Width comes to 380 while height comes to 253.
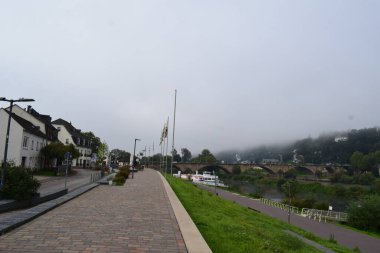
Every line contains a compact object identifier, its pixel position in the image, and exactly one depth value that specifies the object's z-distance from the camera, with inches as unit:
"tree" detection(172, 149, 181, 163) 7255.9
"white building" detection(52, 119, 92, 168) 3203.7
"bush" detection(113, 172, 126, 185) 1274.7
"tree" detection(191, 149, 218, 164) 6344.5
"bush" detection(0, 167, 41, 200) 567.2
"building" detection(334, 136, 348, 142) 7425.7
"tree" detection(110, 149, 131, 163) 5273.1
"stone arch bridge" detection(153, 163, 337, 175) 5201.8
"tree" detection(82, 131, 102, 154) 4086.1
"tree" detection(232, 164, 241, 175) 5298.7
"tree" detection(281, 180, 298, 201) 2495.6
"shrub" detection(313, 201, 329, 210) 2018.6
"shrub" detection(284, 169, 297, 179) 5017.2
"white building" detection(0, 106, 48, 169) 1646.2
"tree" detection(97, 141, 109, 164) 4332.7
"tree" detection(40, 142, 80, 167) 1969.1
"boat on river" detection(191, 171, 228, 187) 3626.0
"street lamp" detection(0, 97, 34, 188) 765.9
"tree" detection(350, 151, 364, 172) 5159.9
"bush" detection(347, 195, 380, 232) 1487.5
